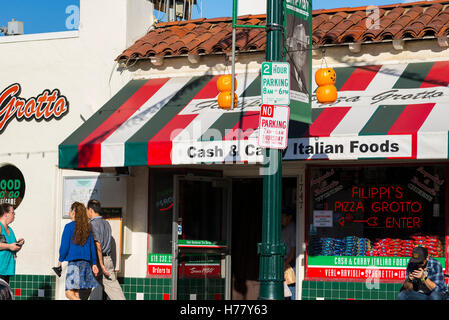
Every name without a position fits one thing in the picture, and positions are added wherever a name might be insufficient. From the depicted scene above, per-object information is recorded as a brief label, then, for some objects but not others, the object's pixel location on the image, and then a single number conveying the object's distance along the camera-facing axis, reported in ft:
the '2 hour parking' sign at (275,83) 30.99
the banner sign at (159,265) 45.03
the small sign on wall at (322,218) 42.52
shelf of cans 40.37
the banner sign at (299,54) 32.50
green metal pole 30.27
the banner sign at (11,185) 48.65
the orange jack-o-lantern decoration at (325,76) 38.01
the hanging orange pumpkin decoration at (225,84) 38.29
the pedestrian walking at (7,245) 36.68
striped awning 36.65
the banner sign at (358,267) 40.63
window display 40.57
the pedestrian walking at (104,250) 42.16
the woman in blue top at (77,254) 38.63
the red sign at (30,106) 47.67
